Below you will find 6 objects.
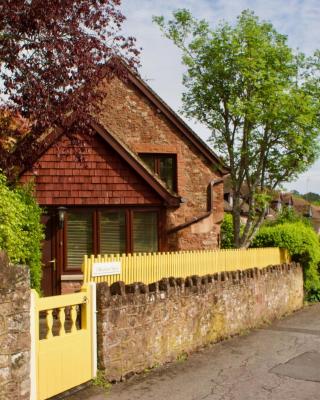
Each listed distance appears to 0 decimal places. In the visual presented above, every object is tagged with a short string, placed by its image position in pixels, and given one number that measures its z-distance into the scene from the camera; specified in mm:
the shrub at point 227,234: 26105
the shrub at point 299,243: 17844
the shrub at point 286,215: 29011
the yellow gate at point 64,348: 6492
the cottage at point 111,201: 14586
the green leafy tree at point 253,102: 16828
